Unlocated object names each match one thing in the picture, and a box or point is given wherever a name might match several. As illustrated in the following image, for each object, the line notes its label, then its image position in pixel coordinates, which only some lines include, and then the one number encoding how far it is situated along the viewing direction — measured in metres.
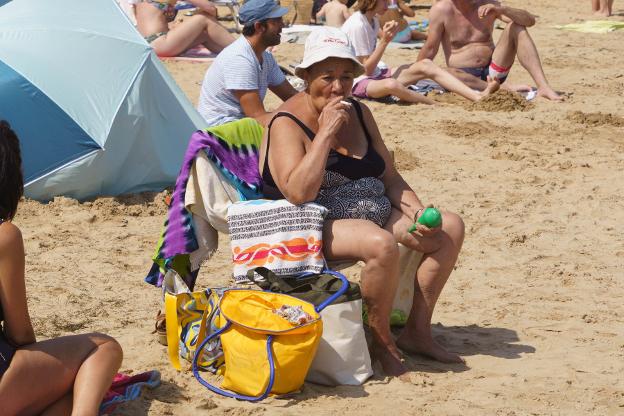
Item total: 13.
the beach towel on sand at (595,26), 26.31
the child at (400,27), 24.48
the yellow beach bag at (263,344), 8.00
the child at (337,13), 23.75
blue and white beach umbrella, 13.44
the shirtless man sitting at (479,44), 19.28
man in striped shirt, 12.71
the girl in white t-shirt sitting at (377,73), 18.84
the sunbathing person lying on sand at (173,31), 21.83
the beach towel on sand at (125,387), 7.87
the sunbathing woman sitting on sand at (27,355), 6.81
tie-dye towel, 9.05
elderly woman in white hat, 8.52
